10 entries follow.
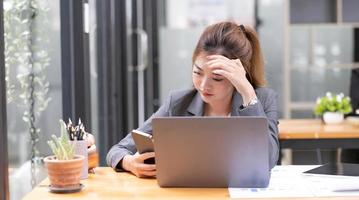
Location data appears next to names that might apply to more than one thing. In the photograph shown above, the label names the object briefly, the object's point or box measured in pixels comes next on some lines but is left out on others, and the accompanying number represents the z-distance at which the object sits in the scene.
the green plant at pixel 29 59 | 3.19
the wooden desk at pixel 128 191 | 2.68
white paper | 2.67
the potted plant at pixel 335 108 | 5.13
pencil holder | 2.86
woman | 3.00
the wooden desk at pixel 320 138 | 4.66
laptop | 2.68
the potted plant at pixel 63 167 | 2.70
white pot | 5.15
